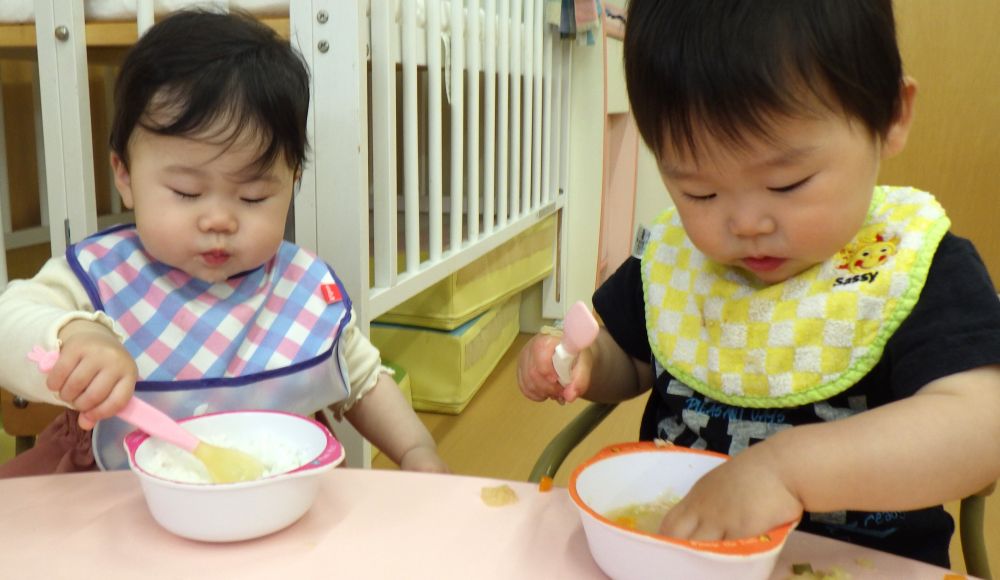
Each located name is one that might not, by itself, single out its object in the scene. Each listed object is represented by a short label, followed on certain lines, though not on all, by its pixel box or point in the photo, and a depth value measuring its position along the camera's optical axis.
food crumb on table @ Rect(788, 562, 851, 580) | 0.47
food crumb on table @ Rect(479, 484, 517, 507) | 0.55
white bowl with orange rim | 0.42
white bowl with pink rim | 0.48
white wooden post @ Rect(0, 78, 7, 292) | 1.68
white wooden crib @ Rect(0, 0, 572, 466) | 0.99
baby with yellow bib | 0.51
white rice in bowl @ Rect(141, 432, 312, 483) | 0.57
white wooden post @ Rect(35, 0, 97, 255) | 0.96
